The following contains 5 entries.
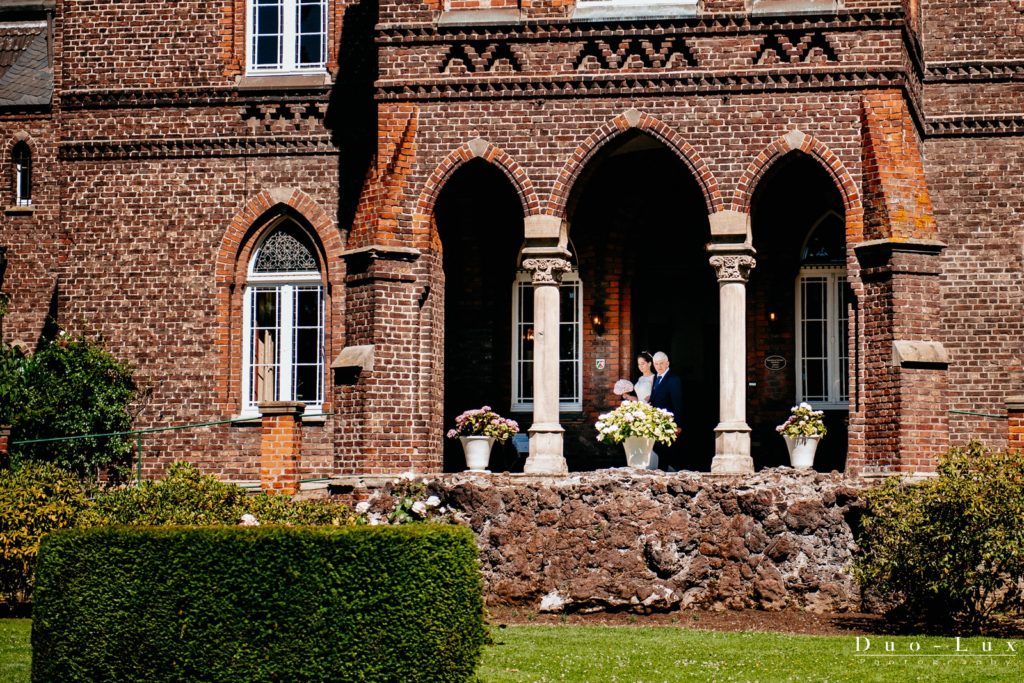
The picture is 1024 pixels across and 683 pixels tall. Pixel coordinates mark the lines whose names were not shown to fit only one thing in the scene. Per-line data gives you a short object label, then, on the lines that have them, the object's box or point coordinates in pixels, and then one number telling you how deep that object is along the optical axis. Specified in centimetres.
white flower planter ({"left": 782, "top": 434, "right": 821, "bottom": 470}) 1889
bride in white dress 2019
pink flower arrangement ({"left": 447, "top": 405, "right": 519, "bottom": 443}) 1945
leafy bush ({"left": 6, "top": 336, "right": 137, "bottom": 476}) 2106
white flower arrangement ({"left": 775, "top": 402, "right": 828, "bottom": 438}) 1888
